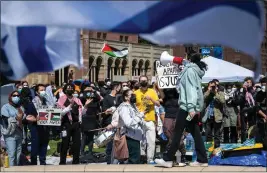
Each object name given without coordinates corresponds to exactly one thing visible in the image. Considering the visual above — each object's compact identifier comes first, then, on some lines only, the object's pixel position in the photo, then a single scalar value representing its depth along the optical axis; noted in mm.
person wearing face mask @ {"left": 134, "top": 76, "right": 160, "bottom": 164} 12000
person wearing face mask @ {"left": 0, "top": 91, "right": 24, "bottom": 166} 11523
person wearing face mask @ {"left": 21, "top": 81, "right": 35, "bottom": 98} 14467
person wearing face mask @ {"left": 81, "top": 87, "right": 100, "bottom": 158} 15008
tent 22608
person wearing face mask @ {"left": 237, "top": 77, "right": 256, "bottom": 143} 17141
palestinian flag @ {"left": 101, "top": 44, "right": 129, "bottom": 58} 27656
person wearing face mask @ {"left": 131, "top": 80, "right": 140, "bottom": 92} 12780
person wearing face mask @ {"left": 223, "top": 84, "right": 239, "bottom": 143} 17547
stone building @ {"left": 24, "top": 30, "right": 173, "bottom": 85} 50616
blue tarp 10398
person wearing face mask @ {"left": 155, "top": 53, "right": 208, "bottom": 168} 9516
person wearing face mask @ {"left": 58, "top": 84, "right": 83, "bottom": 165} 12586
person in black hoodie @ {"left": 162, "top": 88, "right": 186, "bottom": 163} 11781
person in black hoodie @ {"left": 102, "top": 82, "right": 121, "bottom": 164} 14278
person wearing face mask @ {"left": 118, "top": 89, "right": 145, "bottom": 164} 11383
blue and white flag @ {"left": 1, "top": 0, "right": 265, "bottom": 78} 4840
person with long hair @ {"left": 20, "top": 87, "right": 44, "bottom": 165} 12227
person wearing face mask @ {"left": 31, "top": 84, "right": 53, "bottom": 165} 12281
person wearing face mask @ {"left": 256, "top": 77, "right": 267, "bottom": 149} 11234
